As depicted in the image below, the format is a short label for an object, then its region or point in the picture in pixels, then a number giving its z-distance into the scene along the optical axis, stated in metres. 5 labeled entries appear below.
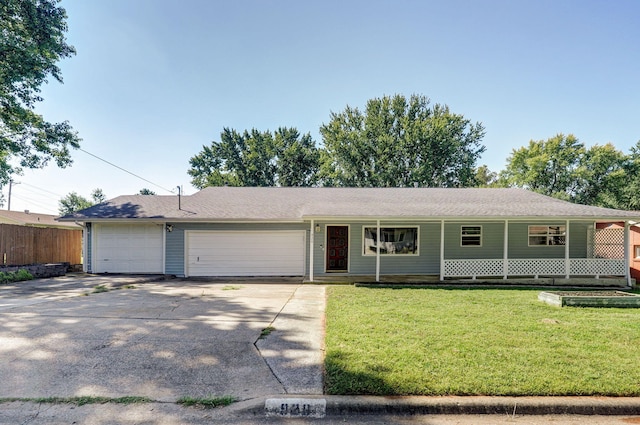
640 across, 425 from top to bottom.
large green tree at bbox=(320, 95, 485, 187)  28.20
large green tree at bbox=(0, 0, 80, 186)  13.43
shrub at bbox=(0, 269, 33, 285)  10.58
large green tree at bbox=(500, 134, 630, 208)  31.12
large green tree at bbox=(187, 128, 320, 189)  32.91
